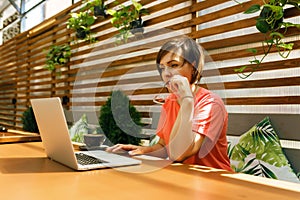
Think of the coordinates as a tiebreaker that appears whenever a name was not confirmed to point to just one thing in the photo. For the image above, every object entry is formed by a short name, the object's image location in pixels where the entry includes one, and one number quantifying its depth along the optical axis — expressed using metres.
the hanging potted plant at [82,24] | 3.63
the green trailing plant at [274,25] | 1.69
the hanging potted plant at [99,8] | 3.44
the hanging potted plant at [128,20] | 2.93
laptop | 1.04
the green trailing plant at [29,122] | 4.20
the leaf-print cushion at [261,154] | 1.51
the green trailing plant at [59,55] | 4.19
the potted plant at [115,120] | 2.36
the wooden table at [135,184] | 0.76
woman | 1.27
